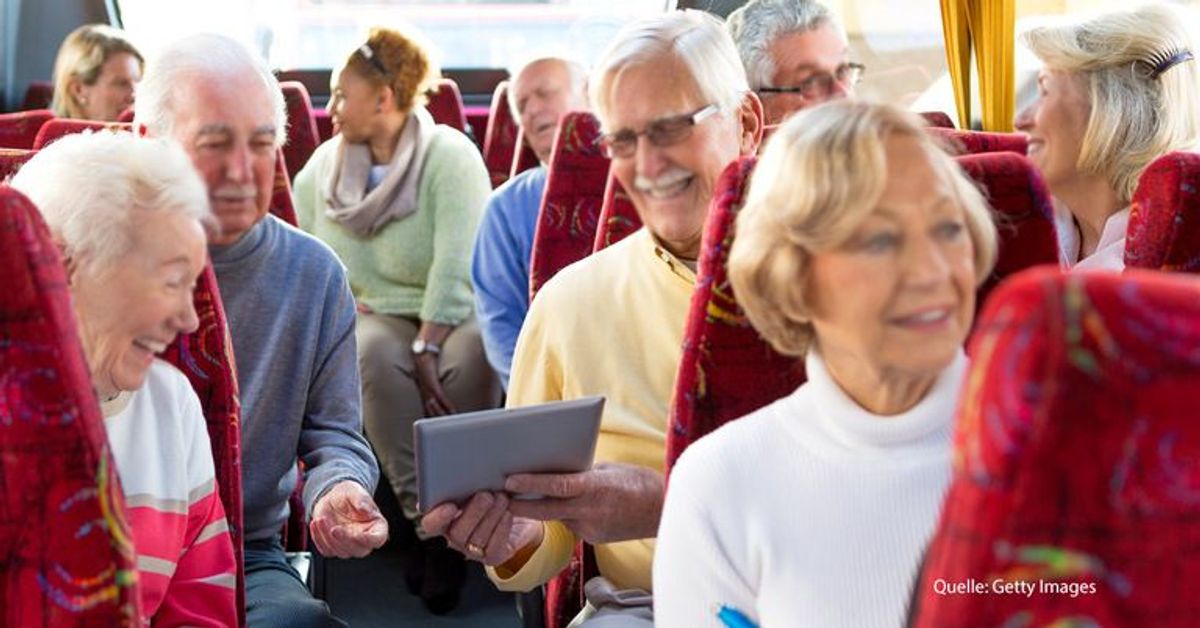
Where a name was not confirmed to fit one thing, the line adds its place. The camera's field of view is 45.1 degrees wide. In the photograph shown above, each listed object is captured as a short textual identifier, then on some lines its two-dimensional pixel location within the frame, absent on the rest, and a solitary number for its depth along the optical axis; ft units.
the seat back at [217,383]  5.49
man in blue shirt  10.92
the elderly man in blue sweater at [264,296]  6.92
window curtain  10.37
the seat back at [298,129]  12.50
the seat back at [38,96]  19.38
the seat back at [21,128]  10.60
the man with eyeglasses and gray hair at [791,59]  9.79
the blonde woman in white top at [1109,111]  7.39
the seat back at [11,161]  5.95
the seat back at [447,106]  16.19
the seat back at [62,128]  7.59
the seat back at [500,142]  15.37
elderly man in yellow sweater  6.03
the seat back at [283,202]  8.54
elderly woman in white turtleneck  3.82
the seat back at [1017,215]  4.77
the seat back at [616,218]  7.20
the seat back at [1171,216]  5.15
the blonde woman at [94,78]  14.84
